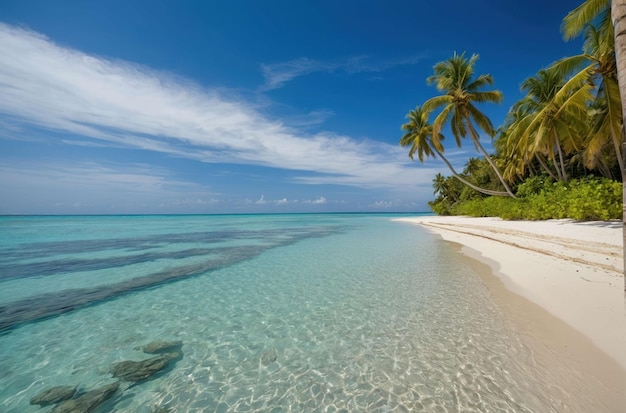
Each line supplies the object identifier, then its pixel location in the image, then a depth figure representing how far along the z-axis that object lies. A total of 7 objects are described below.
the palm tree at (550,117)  11.04
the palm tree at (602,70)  10.51
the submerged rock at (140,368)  3.28
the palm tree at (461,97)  20.77
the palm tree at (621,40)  2.51
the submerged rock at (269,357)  3.60
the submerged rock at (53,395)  2.88
